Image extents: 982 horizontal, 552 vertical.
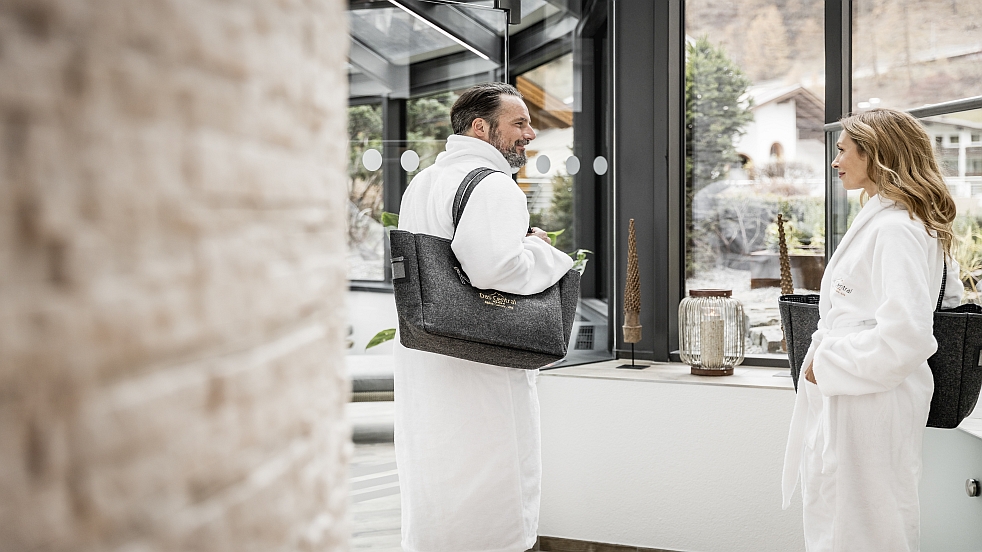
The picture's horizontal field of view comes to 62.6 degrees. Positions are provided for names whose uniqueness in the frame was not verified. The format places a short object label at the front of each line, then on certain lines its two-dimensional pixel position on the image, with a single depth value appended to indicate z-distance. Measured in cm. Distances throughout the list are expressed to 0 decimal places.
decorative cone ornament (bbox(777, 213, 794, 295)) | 310
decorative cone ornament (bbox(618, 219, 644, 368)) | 322
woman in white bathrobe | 191
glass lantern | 304
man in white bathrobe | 200
